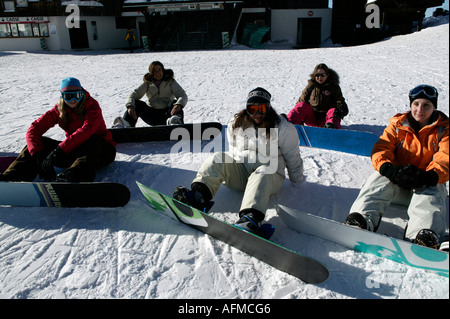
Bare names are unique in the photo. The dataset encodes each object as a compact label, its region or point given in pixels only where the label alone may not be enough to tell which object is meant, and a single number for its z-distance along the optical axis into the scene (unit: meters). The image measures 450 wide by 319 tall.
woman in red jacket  3.09
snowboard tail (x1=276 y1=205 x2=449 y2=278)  1.90
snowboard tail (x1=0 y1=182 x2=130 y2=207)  2.78
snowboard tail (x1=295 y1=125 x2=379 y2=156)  3.91
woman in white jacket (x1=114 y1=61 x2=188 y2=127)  4.69
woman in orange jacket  2.11
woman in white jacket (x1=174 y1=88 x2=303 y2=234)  2.53
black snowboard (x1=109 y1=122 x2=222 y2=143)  4.49
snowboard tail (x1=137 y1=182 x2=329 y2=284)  1.92
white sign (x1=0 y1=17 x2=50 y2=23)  21.64
